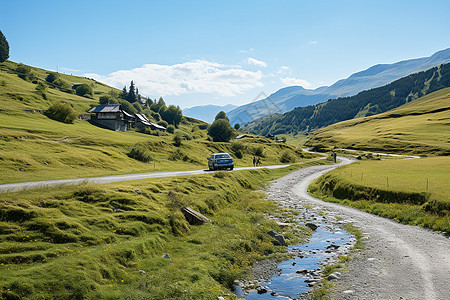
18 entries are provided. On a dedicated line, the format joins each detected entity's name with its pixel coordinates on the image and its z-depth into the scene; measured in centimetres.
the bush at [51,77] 18510
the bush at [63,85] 17395
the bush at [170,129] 16320
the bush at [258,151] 9869
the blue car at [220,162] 4447
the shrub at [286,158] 9518
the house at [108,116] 10950
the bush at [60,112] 8450
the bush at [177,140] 7350
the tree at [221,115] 17849
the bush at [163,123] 18644
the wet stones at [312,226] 2312
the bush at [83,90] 18150
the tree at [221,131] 11462
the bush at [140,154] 5406
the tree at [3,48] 16712
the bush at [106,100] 15962
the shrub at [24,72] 15338
